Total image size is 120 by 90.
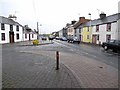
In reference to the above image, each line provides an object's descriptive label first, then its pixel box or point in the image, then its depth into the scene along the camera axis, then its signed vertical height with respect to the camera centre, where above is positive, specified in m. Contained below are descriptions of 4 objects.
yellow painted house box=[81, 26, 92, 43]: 25.20 +2.06
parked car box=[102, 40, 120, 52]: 12.18 -0.53
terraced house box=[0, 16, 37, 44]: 23.07 +2.98
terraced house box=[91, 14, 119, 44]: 18.05 +2.79
